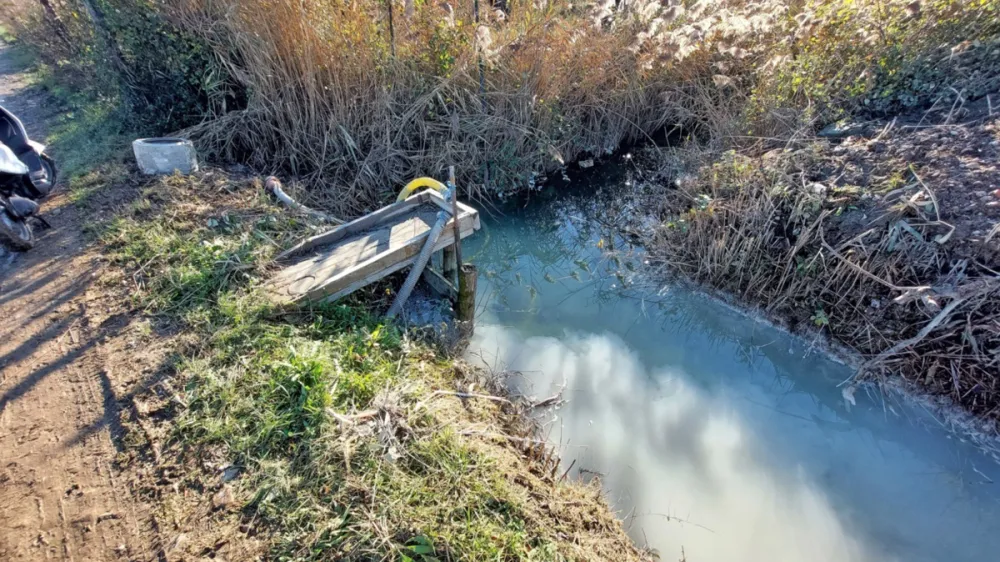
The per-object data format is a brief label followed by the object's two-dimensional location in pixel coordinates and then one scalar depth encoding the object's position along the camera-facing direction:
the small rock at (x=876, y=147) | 3.58
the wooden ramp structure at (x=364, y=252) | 3.02
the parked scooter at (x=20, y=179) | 3.20
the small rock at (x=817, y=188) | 3.47
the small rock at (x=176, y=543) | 1.79
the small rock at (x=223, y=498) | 1.93
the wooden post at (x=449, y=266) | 3.72
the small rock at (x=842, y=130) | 3.89
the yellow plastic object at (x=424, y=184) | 3.49
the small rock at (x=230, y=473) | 2.03
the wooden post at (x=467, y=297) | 3.24
